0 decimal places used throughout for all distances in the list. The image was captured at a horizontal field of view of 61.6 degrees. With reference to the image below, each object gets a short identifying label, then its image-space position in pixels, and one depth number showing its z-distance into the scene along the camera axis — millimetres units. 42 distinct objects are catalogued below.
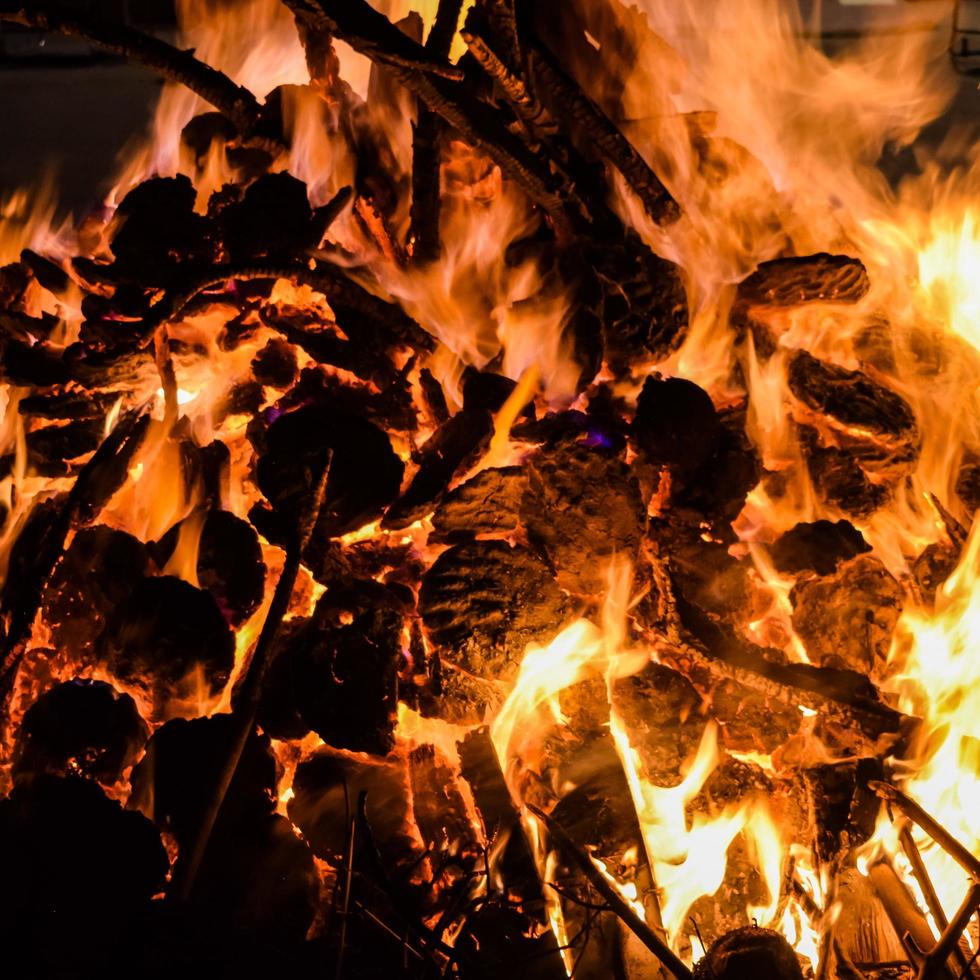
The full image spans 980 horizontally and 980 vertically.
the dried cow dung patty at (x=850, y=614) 1849
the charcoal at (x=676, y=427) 1988
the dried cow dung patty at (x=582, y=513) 1869
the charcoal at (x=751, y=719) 1747
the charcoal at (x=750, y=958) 1361
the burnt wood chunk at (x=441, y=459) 1938
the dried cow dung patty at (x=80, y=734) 1689
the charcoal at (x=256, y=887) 1529
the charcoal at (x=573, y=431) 1989
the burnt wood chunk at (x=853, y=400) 2129
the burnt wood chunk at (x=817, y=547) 1905
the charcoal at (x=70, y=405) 2135
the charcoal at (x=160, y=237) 2258
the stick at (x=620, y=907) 1211
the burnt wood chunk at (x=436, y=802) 1686
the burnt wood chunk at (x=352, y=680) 1668
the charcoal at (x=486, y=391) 2080
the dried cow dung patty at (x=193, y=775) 1610
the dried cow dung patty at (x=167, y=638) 1765
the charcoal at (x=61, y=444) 2119
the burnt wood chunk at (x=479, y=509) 1929
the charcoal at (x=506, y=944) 1494
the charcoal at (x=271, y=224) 2260
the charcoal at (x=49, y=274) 2406
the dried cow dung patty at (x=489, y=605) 1737
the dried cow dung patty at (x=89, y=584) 1901
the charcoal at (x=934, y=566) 1987
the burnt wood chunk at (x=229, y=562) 1894
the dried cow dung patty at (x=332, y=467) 1914
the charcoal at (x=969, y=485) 2166
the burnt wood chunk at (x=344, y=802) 1652
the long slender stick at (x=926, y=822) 1312
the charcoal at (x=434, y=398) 2170
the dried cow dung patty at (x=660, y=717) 1725
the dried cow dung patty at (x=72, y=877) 1419
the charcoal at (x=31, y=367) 2166
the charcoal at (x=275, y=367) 2215
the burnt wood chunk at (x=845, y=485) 2076
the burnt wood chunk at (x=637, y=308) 2193
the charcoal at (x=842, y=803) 1644
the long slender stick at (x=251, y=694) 1438
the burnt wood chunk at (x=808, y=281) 2283
